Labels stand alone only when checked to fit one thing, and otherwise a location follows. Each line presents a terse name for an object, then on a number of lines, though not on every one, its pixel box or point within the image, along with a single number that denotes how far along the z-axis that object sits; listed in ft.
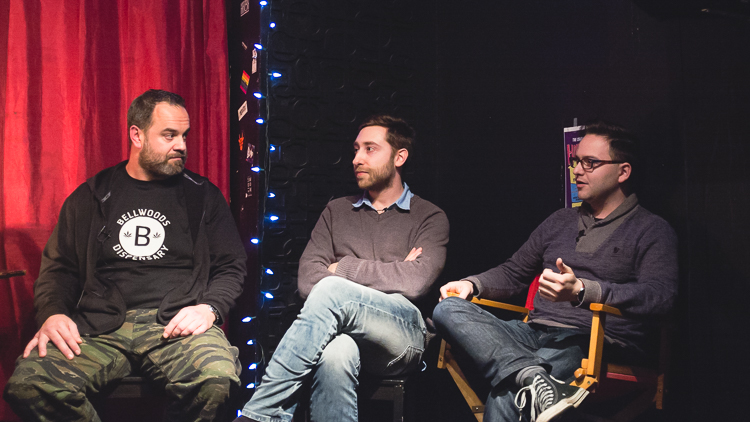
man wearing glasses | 6.24
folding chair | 6.32
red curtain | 8.81
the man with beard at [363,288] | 6.47
